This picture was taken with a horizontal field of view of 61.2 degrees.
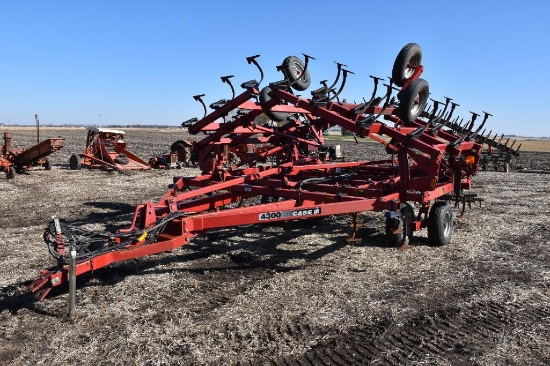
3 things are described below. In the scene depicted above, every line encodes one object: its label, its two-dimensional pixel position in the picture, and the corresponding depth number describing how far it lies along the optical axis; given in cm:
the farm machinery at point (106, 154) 1930
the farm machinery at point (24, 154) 1675
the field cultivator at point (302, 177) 516
